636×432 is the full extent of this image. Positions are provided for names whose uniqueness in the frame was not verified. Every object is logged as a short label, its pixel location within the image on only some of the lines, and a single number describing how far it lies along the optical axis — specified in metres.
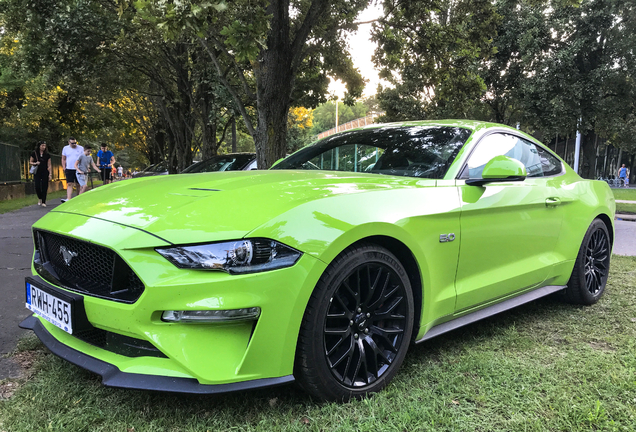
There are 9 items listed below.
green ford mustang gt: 1.79
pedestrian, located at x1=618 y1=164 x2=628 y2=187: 31.92
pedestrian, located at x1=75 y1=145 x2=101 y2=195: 11.02
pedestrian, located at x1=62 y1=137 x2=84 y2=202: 11.19
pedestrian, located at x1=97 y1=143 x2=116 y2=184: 15.30
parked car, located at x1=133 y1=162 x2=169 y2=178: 18.40
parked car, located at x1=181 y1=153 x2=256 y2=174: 9.31
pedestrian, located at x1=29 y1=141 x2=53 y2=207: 11.63
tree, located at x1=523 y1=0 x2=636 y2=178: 14.72
